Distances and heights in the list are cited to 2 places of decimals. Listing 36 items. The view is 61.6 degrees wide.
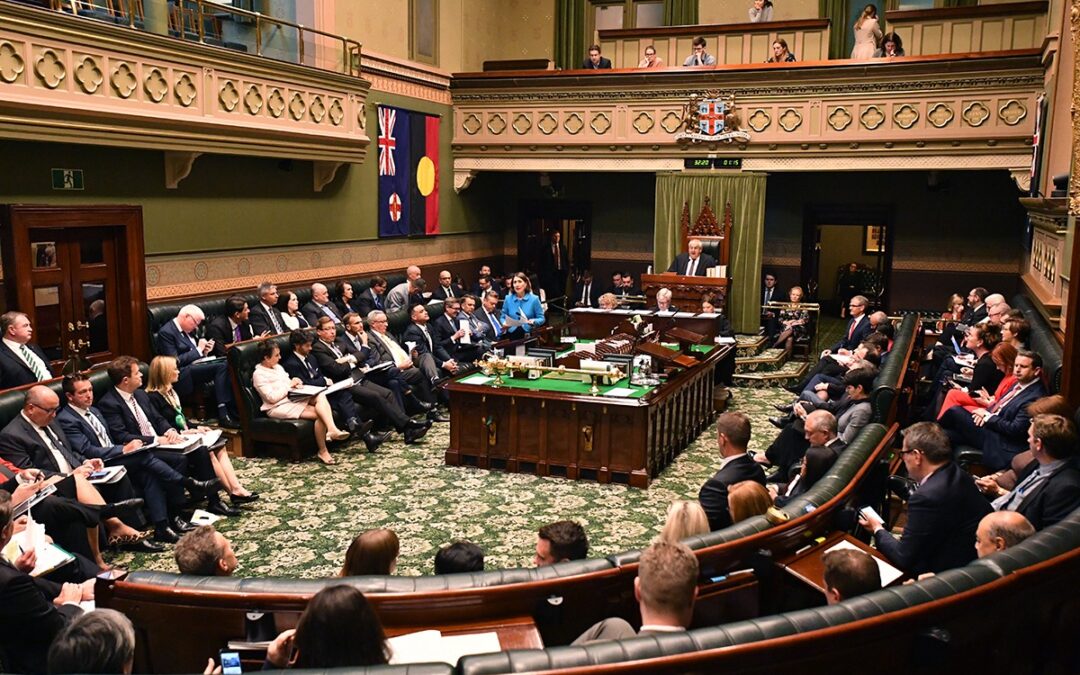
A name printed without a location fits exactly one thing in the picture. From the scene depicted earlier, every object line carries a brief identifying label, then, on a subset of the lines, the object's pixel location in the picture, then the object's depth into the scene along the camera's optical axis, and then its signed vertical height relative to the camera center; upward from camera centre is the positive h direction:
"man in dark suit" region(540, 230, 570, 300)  18.20 -0.84
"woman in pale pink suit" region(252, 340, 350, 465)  8.16 -1.62
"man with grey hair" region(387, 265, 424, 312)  12.48 -0.95
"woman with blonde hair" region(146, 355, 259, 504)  7.01 -1.50
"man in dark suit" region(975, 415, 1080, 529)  4.34 -1.20
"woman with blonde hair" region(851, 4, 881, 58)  14.17 +3.04
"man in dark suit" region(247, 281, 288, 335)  10.23 -1.06
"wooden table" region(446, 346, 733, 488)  7.60 -1.77
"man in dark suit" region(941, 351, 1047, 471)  6.06 -1.29
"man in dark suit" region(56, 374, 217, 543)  6.23 -1.66
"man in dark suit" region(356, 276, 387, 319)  12.12 -1.01
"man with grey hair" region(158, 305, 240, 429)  8.98 -1.37
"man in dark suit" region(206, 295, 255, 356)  9.62 -1.13
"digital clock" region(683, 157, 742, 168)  14.79 +1.04
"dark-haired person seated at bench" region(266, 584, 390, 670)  2.87 -1.30
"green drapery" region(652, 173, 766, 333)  15.02 +0.21
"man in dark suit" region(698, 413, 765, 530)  5.13 -1.43
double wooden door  8.88 -0.61
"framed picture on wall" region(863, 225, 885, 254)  19.67 -0.23
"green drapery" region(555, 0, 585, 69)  17.34 +3.66
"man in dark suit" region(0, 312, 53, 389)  7.29 -1.10
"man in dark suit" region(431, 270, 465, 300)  13.28 -1.02
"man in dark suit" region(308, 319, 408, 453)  8.80 -1.51
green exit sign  9.27 +0.42
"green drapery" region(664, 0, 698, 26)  16.77 +3.94
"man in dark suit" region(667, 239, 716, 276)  14.03 -0.56
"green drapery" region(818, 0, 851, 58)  15.83 +3.50
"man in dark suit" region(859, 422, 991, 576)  4.25 -1.35
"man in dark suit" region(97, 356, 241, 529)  6.60 -1.45
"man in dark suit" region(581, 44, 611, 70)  15.41 +2.79
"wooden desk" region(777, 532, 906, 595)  3.91 -1.51
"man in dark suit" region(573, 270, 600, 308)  16.44 -1.27
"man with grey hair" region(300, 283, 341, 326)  11.16 -1.05
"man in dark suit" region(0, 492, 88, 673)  3.73 -1.67
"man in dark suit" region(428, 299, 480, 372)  10.88 -1.36
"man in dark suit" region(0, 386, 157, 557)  5.69 -1.45
